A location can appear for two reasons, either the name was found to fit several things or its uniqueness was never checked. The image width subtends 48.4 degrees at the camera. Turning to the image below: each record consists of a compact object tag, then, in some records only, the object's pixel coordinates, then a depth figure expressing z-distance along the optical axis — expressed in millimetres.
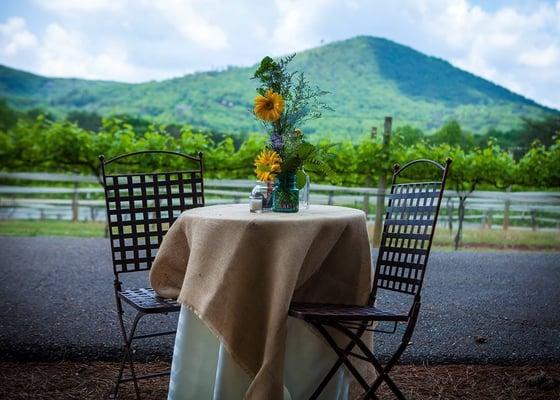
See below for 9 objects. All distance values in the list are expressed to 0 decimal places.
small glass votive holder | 2809
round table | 2432
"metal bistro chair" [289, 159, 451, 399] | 2424
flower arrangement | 2789
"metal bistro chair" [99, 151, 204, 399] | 2820
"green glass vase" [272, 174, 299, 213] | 2830
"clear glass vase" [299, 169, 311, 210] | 3015
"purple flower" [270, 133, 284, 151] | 2801
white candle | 2803
